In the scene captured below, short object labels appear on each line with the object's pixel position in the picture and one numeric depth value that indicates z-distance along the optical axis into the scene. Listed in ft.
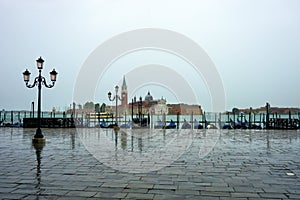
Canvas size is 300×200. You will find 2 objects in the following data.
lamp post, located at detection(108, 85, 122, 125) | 56.63
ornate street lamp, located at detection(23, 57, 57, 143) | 31.90
